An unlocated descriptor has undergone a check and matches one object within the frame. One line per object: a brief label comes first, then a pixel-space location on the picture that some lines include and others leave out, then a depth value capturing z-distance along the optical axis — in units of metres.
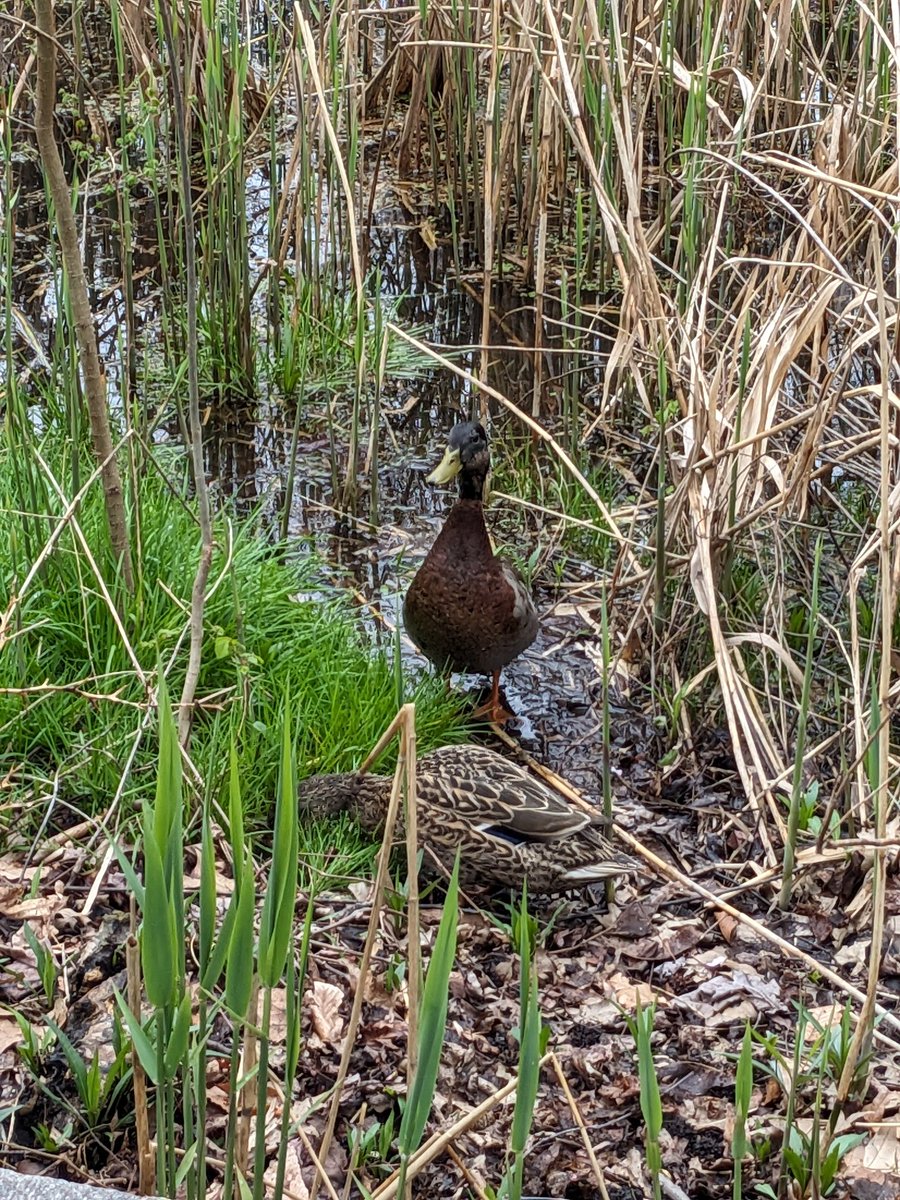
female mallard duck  3.28
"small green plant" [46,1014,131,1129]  2.43
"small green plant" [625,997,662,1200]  1.70
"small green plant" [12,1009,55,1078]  2.52
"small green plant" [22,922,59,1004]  2.69
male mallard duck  3.97
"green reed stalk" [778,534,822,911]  2.68
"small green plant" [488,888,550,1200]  1.58
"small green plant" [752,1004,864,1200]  2.33
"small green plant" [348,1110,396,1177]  2.48
